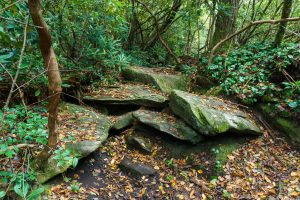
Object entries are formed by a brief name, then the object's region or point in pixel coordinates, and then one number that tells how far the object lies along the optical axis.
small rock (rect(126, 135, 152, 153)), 4.52
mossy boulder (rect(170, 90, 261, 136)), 4.30
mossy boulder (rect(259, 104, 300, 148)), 4.50
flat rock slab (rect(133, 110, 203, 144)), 4.47
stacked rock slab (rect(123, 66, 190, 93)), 6.17
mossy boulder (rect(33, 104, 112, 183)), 3.45
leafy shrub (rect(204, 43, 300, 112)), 4.86
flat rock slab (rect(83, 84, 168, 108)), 5.29
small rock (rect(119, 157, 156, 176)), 4.04
